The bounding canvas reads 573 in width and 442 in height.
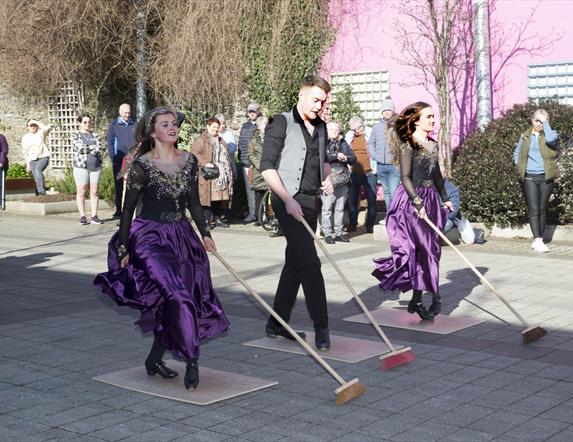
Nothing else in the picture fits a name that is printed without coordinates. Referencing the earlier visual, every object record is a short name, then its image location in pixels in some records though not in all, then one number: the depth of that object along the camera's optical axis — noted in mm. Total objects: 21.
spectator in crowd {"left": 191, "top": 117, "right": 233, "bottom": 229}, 15547
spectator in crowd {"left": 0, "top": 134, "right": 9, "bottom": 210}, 16922
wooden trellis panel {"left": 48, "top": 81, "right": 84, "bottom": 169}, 25531
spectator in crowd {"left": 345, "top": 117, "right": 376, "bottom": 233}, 15023
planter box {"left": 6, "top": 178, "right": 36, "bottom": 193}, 22469
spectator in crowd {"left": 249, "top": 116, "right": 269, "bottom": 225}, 15625
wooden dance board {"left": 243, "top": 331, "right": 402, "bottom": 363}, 7125
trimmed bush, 13680
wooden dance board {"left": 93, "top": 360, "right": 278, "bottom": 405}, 6086
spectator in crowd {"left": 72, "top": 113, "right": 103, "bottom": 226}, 16516
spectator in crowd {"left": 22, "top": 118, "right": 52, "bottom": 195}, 21641
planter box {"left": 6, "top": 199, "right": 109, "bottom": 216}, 19125
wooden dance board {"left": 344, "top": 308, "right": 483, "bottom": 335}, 8133
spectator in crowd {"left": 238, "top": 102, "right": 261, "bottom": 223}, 16594
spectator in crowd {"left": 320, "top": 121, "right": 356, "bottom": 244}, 13828
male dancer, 7266
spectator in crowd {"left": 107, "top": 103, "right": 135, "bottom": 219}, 16719
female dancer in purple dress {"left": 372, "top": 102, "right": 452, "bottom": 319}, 8328
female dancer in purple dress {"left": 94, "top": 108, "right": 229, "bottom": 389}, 6148
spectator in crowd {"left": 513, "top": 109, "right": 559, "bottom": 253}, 12758
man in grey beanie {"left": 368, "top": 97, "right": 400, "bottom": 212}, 14445
